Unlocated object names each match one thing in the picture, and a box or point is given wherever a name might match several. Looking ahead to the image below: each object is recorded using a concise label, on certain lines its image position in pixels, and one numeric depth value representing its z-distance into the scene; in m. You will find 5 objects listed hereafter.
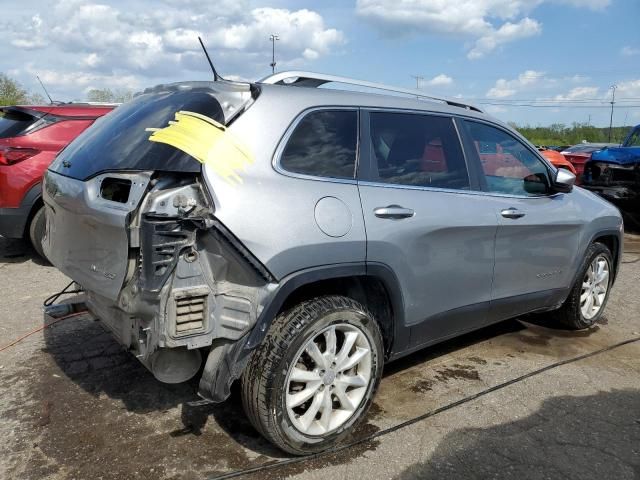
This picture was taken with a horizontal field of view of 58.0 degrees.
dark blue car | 10.23
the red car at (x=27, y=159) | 6.50
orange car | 14.31
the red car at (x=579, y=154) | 16.28
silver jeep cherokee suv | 2.60
